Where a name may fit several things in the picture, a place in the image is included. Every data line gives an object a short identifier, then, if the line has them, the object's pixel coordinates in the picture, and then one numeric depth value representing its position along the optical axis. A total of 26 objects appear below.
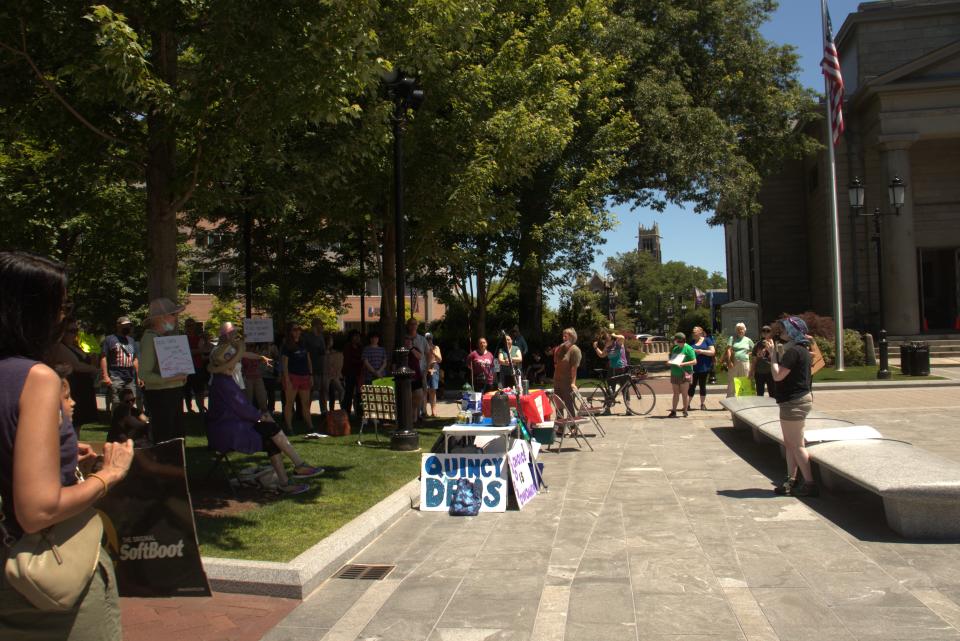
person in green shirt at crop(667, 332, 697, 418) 15.38
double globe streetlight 21.69
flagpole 24.09
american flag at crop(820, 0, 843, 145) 23.12
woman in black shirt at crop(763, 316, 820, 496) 7.98
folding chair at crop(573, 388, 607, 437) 12.99
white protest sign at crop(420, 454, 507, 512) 8.13
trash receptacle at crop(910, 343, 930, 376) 22.34
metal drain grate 5.99
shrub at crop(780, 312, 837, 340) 27.89
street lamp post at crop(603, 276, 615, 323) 46.53
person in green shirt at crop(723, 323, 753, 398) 16.20
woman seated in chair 7.86
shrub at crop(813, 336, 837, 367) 25.80
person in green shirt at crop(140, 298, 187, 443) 7.62
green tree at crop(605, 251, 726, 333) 95.00
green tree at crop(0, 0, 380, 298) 7.88
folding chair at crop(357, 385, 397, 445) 12.07
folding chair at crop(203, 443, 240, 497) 8.12
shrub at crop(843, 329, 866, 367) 26.44
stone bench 6.37
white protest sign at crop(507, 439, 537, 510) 8.23
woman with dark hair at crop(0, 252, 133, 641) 2.19
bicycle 16.39
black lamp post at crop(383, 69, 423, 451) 11.25
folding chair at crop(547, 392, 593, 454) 11.65
